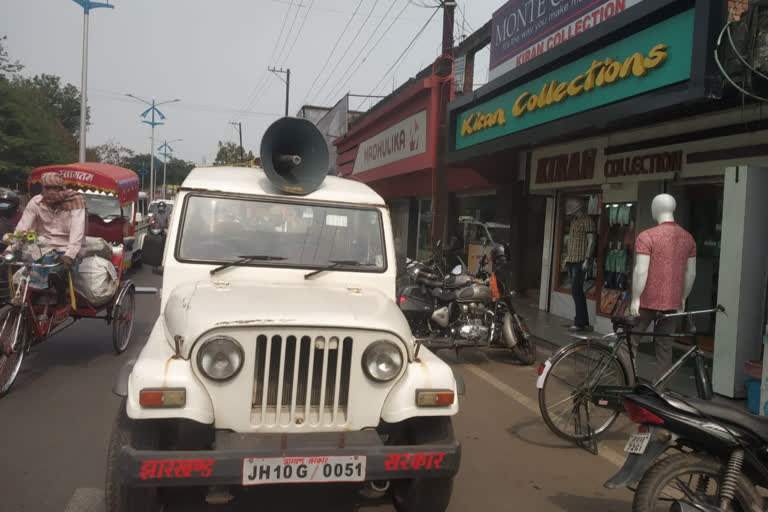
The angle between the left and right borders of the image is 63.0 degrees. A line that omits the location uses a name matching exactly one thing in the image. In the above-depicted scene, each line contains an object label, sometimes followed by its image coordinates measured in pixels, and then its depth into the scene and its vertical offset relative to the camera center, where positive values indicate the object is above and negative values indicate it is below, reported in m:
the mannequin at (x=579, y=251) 10.25 -0.05
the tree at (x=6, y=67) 44.58 +10.91
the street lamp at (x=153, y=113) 42.00 +7.57
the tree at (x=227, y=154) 60.50 +7.51
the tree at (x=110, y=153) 66.14 +7.55
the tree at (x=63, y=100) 79.94 +15.71
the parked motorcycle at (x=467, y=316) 7.66 -0.94
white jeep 2.83 -0.81
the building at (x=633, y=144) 6.16 +1.58
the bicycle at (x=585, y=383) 4.83 -1.05
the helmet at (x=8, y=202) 9.51 +0.26
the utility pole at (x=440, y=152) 12.15 +1.74
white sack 6.57 -0.61
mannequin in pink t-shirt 5.46 -0.16
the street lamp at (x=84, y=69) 22.36 +5.69
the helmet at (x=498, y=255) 8.22 -0.16
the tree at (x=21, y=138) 38.53 +5.23
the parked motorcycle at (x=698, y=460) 3.01 -1.01
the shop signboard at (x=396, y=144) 16.17 +2.81
